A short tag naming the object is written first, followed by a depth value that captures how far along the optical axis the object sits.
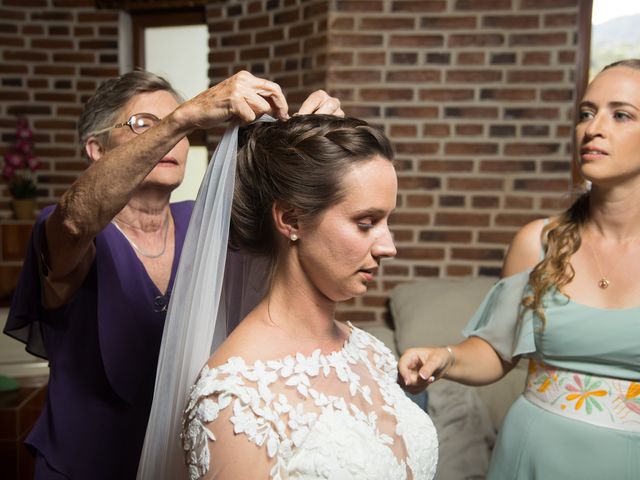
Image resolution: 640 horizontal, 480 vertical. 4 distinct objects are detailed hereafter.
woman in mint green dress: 1.60
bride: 1.13
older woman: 1.60
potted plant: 3.98
